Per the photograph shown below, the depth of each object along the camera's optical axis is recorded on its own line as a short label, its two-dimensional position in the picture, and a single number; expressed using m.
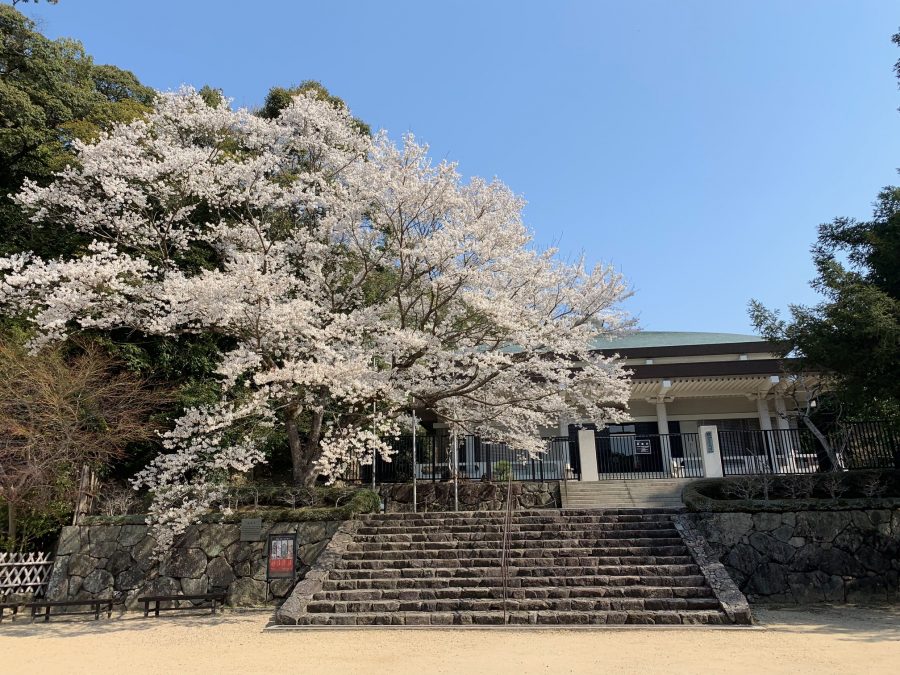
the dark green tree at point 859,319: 9.05
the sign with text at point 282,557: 10.54
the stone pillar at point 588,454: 15.44
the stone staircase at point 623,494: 13.77
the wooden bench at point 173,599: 9.63
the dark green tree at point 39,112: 14.84
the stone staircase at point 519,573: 8.41
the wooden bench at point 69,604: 9.41
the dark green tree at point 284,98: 19.85
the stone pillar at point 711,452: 14.91
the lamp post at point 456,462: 13.40
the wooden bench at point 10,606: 9.67
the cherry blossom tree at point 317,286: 10.63
